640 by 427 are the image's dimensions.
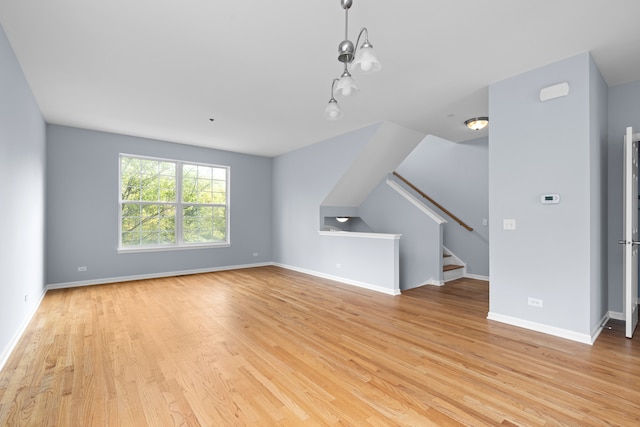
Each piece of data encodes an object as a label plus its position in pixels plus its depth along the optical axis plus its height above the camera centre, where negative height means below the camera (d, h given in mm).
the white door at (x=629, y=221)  2838 -85
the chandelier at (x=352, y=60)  1841 +970
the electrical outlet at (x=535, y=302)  3064 -930
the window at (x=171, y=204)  5754 +220
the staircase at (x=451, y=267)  5668 -1058
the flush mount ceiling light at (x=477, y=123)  4520 +1395
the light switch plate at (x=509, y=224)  3240 -124
